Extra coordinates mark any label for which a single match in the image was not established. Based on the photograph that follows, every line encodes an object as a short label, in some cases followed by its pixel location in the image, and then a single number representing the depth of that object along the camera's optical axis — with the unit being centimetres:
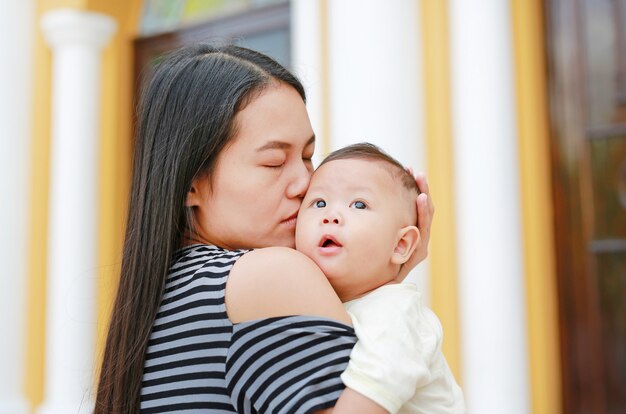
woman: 104
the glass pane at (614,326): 311
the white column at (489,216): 295
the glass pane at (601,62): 319
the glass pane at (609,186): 313
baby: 104
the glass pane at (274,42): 430
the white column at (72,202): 420
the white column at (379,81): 307
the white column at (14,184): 459
